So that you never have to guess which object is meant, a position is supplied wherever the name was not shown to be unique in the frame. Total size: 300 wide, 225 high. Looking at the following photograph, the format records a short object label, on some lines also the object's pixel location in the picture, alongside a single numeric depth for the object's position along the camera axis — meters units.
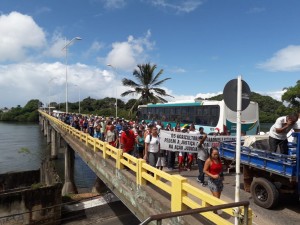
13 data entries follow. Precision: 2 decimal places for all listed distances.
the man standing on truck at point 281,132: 5.07
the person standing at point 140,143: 8.00
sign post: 3.47
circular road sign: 3.60
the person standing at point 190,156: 7.84
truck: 4.51
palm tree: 26.14
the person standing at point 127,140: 7.18
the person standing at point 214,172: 4.47
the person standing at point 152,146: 6.58
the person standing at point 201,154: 6.47
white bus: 11.77
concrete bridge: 3.58
